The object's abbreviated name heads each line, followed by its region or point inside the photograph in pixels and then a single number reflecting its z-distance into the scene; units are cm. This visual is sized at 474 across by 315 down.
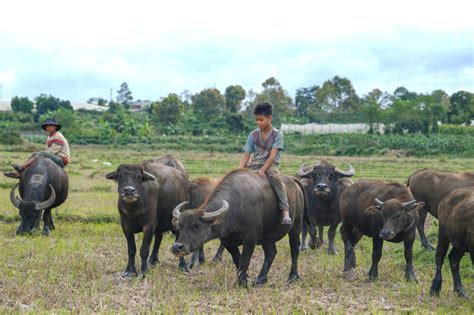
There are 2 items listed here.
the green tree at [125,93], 10506
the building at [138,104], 12204
